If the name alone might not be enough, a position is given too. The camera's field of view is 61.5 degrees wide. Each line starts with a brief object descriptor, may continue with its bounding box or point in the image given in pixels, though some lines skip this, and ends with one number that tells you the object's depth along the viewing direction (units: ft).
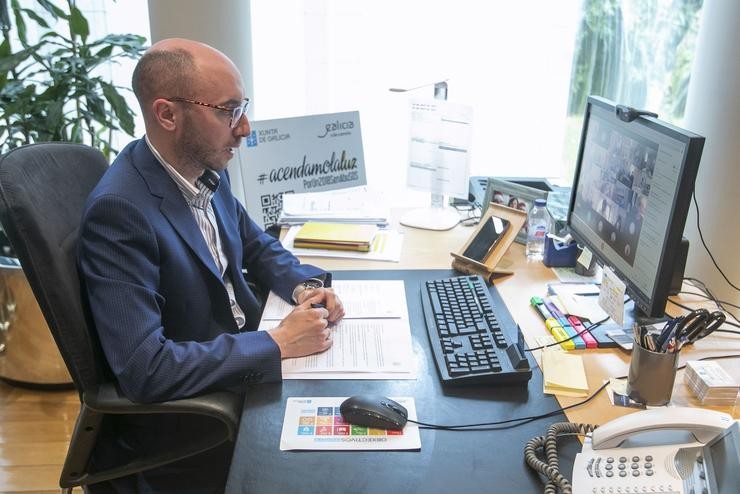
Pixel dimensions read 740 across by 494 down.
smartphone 5.47
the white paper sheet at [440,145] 6.50
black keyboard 3.84
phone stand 5.41
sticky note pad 3.84
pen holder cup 3.56
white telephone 2.69
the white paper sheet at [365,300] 4.78
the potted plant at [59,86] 7.18
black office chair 3.72
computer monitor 3.74
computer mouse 3.42
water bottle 5.99
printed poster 6.97
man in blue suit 3.84
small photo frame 6.08
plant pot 7.41
